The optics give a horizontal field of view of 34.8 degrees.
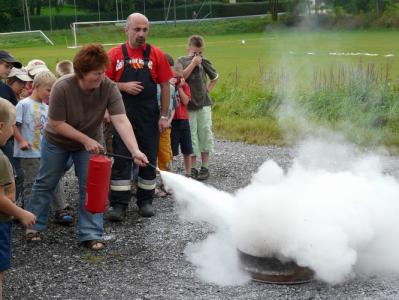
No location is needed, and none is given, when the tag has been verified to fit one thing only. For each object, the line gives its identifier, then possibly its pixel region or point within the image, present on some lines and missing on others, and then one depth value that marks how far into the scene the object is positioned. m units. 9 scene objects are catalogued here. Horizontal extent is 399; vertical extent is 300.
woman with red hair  5.04
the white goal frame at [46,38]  45.72
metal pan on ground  4.58
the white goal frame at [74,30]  40.67
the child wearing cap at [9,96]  5.98
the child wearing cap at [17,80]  6.26
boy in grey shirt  7.85
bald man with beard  6.08
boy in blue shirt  5.98
